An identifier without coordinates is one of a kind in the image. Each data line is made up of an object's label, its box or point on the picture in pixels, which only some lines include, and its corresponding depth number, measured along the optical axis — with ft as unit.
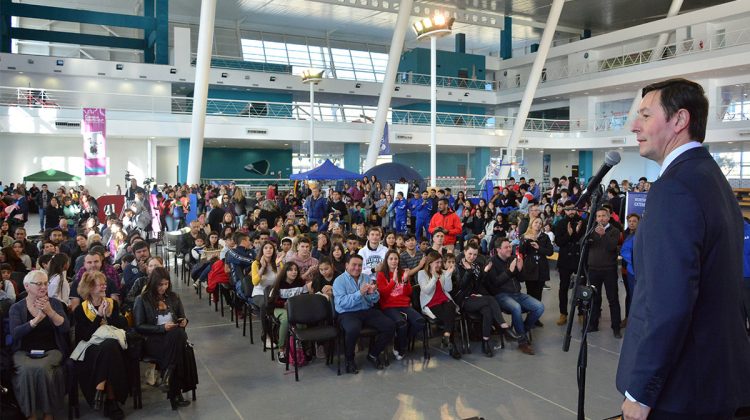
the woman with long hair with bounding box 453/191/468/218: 49.09
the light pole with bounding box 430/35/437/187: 59.21
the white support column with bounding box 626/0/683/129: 93.66
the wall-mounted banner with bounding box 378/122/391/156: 82.38
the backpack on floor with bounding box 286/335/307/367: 19.92
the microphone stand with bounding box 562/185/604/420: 8.96
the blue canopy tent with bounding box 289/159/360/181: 60.85
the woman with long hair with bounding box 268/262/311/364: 20.44
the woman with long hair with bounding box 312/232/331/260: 28.04
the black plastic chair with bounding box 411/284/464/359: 20.86
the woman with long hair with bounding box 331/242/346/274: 24.73
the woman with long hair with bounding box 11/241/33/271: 25.14
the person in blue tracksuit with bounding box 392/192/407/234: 52.80
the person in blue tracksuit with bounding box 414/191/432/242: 48.55
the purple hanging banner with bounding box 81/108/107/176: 50.52
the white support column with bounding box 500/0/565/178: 85.20
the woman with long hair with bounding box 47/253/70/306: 18.81
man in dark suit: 5.34
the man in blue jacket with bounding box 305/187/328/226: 46.16
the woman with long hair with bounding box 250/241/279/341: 22.59
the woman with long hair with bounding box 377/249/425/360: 20.59
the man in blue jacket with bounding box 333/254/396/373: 19.34
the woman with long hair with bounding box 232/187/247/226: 50.62
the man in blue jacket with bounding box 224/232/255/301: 23.65
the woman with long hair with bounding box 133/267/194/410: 16.46
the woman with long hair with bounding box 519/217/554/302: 24.23
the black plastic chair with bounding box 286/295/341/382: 18.85
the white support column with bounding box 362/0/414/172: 72.14
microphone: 9.58
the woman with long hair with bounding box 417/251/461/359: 21.08
